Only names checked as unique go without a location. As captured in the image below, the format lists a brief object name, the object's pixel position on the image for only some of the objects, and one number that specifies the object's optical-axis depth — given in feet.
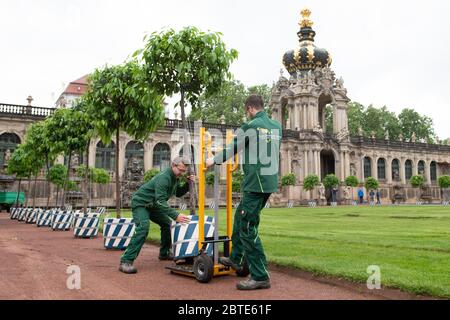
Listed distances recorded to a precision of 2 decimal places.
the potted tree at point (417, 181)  173.88
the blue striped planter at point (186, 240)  23.45
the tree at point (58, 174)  90.58
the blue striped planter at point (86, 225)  43.75
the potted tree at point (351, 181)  156.87
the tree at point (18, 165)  81.20
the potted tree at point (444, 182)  172.35
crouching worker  23.57
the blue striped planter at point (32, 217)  66.28
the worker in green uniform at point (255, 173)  19.20
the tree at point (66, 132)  58.75
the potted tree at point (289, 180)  144.05
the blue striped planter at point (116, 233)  34.17
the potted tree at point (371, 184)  157.58
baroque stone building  140.67
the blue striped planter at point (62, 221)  53.67
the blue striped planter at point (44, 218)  59.76
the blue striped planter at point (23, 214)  69.35
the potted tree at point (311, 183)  143.43
